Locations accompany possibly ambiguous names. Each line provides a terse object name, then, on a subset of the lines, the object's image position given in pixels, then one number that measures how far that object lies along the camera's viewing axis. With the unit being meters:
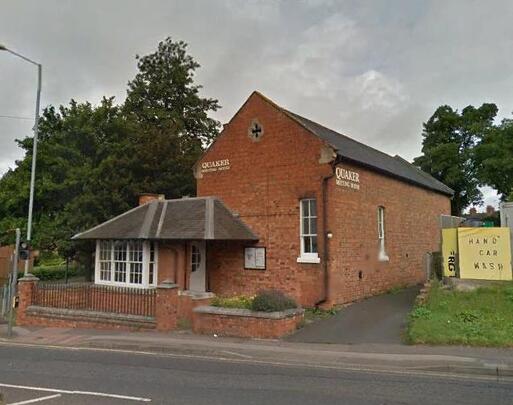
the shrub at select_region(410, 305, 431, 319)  12.48
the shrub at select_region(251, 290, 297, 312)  12.98
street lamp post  18.12
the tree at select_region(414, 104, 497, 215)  40.97
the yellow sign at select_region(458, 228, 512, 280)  14.13
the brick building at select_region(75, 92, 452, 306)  16.62
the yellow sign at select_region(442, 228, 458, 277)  15.11
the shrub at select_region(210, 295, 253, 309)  13.91
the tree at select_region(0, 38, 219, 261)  24.78
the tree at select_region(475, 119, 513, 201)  27.94
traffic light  15.75
